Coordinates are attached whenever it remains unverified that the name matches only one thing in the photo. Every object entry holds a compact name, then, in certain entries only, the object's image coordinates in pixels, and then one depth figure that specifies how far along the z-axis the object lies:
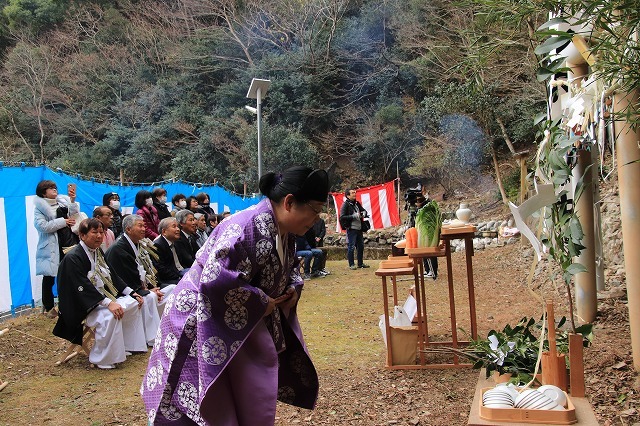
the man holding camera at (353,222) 12.12
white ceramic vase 5.48
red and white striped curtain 19.28
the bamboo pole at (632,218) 3.95
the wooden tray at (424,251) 4.88
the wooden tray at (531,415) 2.15
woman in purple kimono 2.55
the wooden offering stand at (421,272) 4.92
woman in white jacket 6.86
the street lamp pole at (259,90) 11.67
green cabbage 4.95
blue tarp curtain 6.75
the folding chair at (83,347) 5.70
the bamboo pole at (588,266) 5.07
